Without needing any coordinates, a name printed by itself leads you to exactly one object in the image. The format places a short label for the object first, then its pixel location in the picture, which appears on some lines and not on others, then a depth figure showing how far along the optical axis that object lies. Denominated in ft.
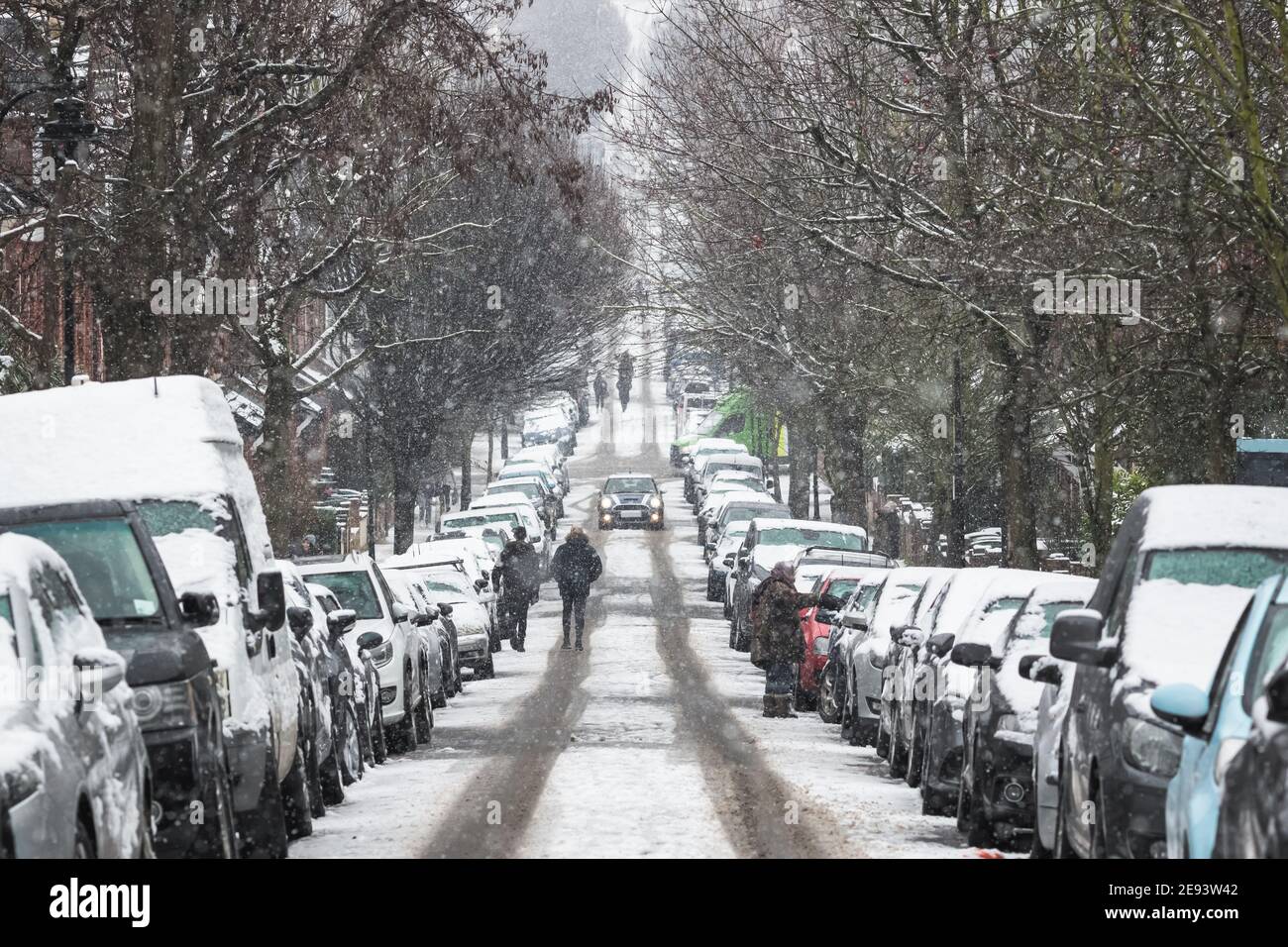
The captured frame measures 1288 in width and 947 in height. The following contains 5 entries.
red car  75.66
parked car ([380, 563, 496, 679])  91.71
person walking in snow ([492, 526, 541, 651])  106.93
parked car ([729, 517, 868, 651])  102.37
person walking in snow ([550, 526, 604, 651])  102.17
